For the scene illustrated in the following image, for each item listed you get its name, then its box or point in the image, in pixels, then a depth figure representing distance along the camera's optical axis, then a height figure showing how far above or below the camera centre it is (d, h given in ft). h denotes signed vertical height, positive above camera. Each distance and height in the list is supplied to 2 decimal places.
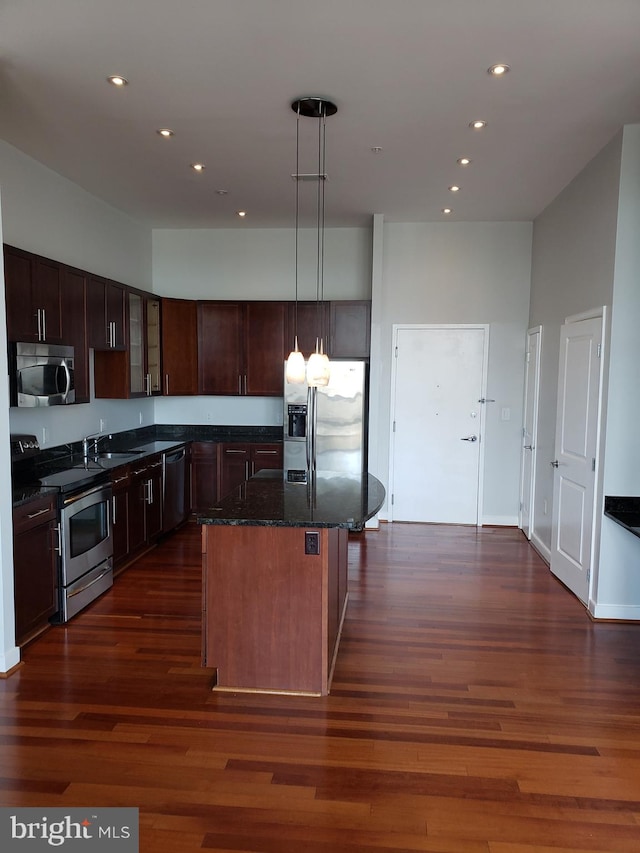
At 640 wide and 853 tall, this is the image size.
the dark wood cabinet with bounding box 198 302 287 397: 20.61 +1.07
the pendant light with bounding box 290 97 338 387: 10.64 +5.14
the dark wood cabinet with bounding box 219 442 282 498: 20.35 -2.87
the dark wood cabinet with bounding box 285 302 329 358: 20.21 +1.87
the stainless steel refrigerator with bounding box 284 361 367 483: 19.10 -1.41
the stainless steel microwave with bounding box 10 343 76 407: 12.17 +0.01
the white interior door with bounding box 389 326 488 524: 20.54 -1.50
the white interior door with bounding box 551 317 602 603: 13.46 -1.74
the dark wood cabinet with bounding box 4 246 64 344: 11.94 +1.67
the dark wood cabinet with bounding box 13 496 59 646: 11.00 -3.70
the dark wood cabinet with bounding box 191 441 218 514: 20.48 -3.28
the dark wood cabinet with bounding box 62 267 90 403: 14.15 +1.32
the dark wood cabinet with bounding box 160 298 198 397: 20.33 +1.06
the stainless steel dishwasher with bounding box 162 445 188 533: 18.34 -3.53
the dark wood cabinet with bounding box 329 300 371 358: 20.04 +1.73
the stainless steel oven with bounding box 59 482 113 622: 12.41 -3.83
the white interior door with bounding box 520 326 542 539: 18.74 -1.55
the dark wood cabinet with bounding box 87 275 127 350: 15.43 +1.71
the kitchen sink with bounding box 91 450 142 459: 16.79 -2.25
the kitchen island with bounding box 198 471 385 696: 9.64 -3.61
